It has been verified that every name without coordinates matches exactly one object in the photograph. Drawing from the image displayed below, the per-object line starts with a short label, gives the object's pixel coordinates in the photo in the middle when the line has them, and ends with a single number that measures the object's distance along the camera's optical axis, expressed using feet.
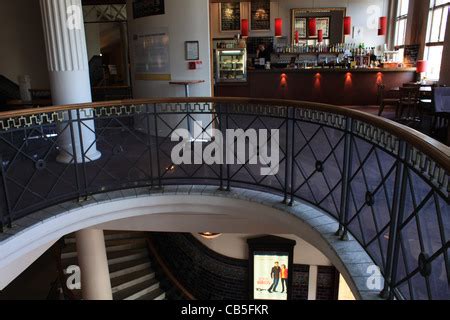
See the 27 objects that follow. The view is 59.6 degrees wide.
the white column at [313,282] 24.57
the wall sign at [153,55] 20.90
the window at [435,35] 29.60
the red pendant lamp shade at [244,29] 34.76
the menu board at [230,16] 41.93
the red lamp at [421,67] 29.94
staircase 25.79
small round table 19.75
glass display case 34.45
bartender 41.04
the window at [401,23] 37.88
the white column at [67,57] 16.10
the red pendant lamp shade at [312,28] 34.76
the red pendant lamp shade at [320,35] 38.42
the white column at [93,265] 20.35
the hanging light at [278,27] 35.81
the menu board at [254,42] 42.68
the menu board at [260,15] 42.04
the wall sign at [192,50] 20.30
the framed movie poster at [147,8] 20.39
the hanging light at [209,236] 24.54
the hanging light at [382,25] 33.91
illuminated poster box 24.20
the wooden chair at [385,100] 26.86
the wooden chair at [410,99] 23.91
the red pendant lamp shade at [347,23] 34.17
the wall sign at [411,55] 33.50
